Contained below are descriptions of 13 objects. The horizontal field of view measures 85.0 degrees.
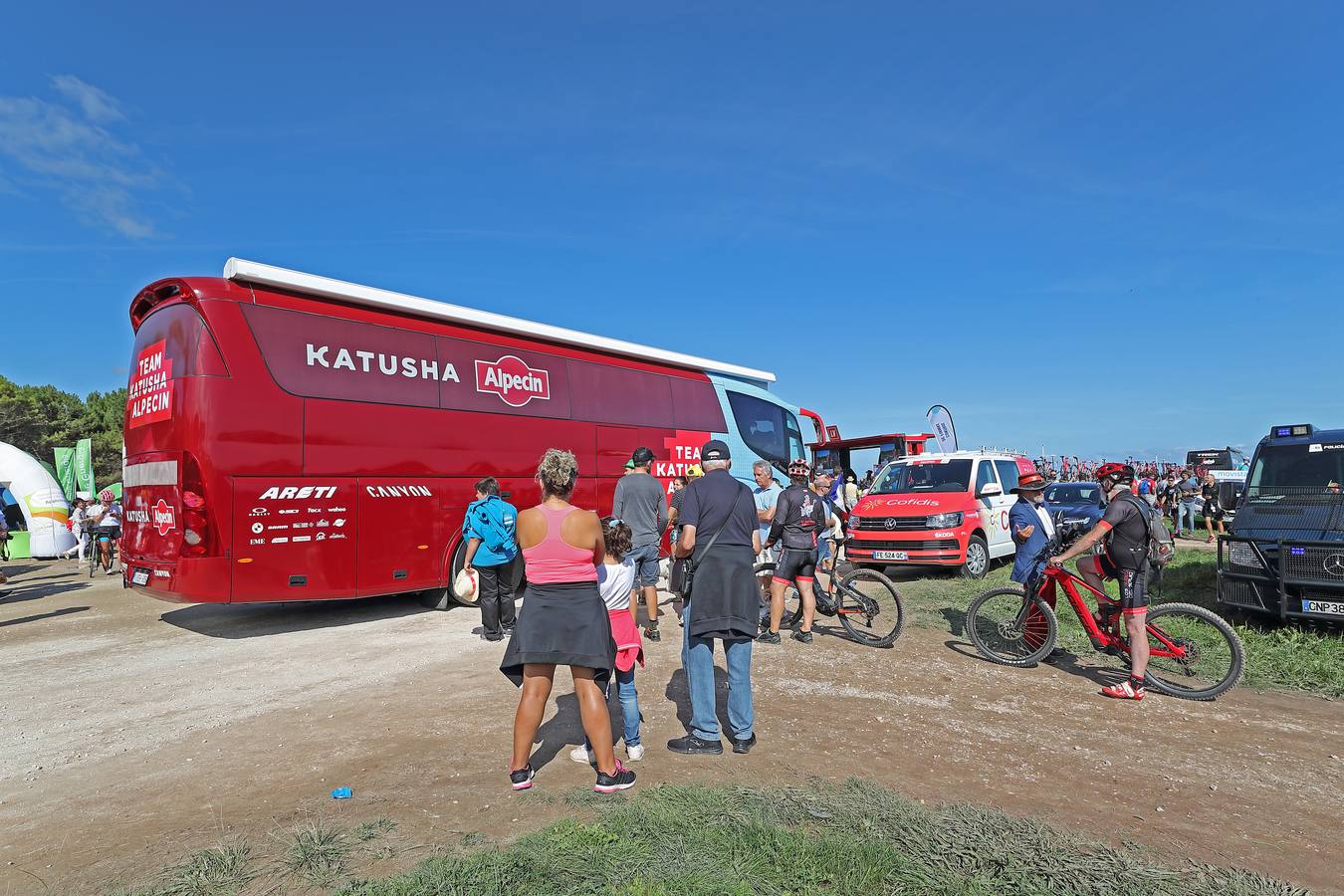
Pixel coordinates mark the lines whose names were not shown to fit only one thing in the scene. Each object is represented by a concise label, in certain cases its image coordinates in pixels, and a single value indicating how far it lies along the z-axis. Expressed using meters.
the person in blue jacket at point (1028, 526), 7.02
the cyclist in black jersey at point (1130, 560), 5.87
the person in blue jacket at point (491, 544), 7.93
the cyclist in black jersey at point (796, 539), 7.46
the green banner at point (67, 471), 23.50
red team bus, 7.77
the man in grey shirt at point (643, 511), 7.90
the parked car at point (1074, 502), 15.95
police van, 7.21
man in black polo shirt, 4.65
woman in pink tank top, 3.91
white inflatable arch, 19.09
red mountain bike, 5.79
